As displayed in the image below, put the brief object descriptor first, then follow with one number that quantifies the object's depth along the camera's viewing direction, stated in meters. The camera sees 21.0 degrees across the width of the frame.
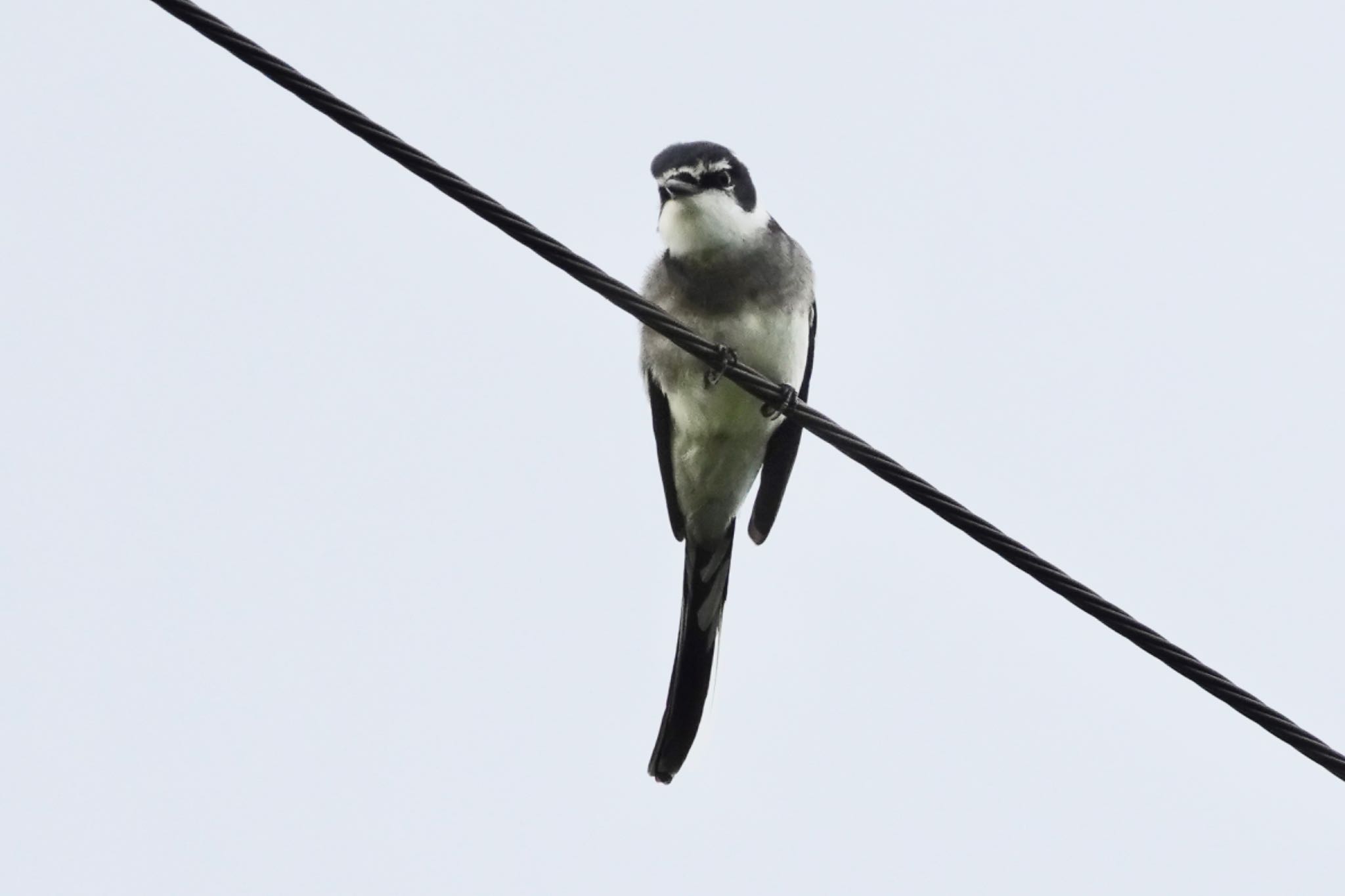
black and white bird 14.13
